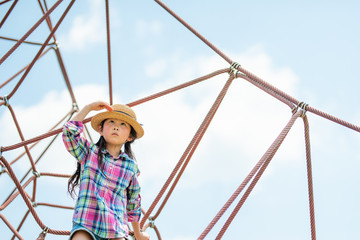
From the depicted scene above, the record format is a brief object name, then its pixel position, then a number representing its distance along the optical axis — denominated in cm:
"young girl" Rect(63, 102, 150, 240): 345
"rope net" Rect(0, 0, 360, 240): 417
